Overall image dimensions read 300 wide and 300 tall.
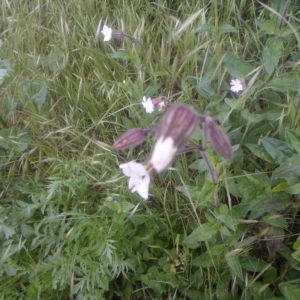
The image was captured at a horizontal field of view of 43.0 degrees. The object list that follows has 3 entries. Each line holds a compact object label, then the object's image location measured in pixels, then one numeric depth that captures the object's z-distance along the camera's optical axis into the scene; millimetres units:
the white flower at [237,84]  313
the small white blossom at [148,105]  319
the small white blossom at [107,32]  368
